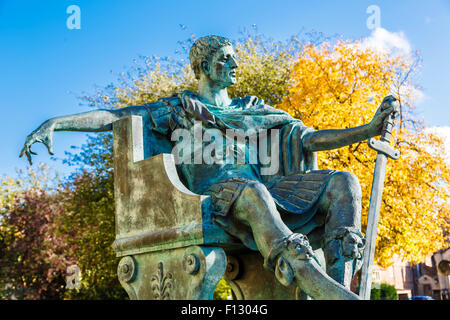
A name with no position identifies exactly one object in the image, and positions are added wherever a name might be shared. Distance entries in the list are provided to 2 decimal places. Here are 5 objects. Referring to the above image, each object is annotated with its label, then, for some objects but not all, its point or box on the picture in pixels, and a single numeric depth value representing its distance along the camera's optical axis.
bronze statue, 3.38
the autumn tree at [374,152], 13.70
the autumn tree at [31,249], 25.47
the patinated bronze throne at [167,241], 3.56
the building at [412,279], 40.91
